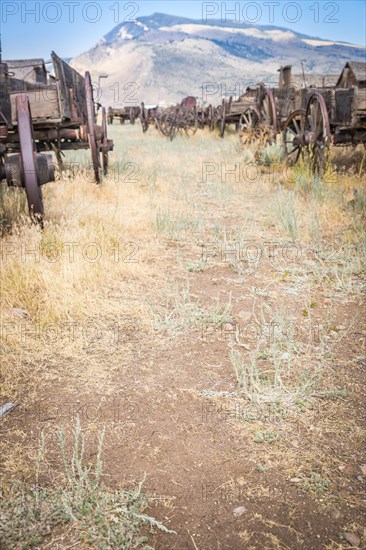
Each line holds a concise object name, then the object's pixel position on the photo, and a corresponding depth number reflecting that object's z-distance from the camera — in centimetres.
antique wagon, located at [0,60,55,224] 346
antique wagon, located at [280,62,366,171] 557
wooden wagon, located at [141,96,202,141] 1644
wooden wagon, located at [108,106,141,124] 2528
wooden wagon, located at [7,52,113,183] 434
